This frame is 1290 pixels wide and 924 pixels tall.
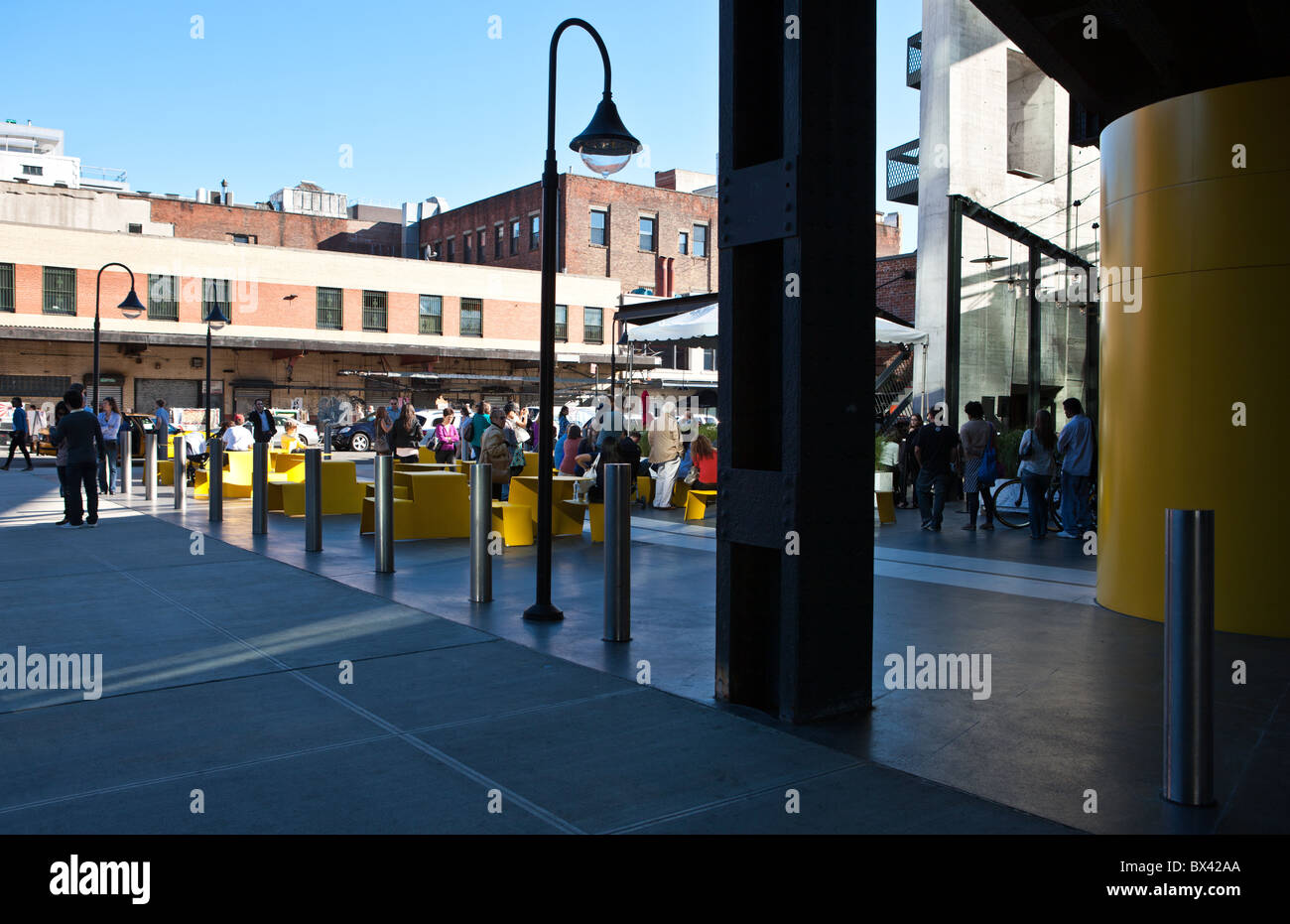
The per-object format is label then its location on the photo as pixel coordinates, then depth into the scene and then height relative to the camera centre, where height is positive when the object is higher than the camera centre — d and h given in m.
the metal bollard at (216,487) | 14.20 -0.69
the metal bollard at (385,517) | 9.63 -0.73
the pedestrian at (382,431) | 18.88 +0.14
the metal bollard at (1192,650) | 3.98 -0.80
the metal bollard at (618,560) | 6.96 -0.81
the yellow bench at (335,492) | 15.28 -0.81
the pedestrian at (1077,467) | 12.31 -0.30
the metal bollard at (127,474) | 18.22 -0.69
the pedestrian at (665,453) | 15.82 -0.19
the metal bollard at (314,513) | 11.25 -0.82
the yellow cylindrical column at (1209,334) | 7.11 +0.79
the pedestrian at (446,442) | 20.69 -0.06
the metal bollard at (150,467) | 17.06 -0.52
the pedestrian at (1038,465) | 13.09 -0.29
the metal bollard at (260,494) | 12.89 -0.71
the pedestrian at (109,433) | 18.88 +0.07
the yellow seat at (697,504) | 14.77 -0.91
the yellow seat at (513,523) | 12.08 -0.99
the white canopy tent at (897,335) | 17.94 +1.87
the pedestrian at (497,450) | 14.21 -0.15
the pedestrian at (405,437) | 19.28 +0.03
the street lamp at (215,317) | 22.75 +2.68
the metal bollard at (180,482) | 15.47 -0.71
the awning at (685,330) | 17.11 +1.87
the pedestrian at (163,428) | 26.09 +0.24
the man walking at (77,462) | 13.48 -0.33
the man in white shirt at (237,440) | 20.69 -0.04
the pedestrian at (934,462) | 13.74 -0.29
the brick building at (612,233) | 51.97 +10.91
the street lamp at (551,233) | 7.64 +1.55
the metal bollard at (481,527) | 8.28 -0.71
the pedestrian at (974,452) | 13.91 -0.13
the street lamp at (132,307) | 22.05 +2.81
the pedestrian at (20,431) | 25.52 +0.13
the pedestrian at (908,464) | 16.62 -0.37
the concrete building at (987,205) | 21.30 +4.92
